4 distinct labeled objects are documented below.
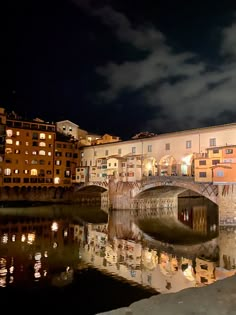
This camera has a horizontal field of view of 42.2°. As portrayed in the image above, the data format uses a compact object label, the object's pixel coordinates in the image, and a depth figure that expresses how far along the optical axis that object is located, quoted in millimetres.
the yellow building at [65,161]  68312
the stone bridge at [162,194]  35344
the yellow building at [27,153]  61156
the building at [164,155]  41156
